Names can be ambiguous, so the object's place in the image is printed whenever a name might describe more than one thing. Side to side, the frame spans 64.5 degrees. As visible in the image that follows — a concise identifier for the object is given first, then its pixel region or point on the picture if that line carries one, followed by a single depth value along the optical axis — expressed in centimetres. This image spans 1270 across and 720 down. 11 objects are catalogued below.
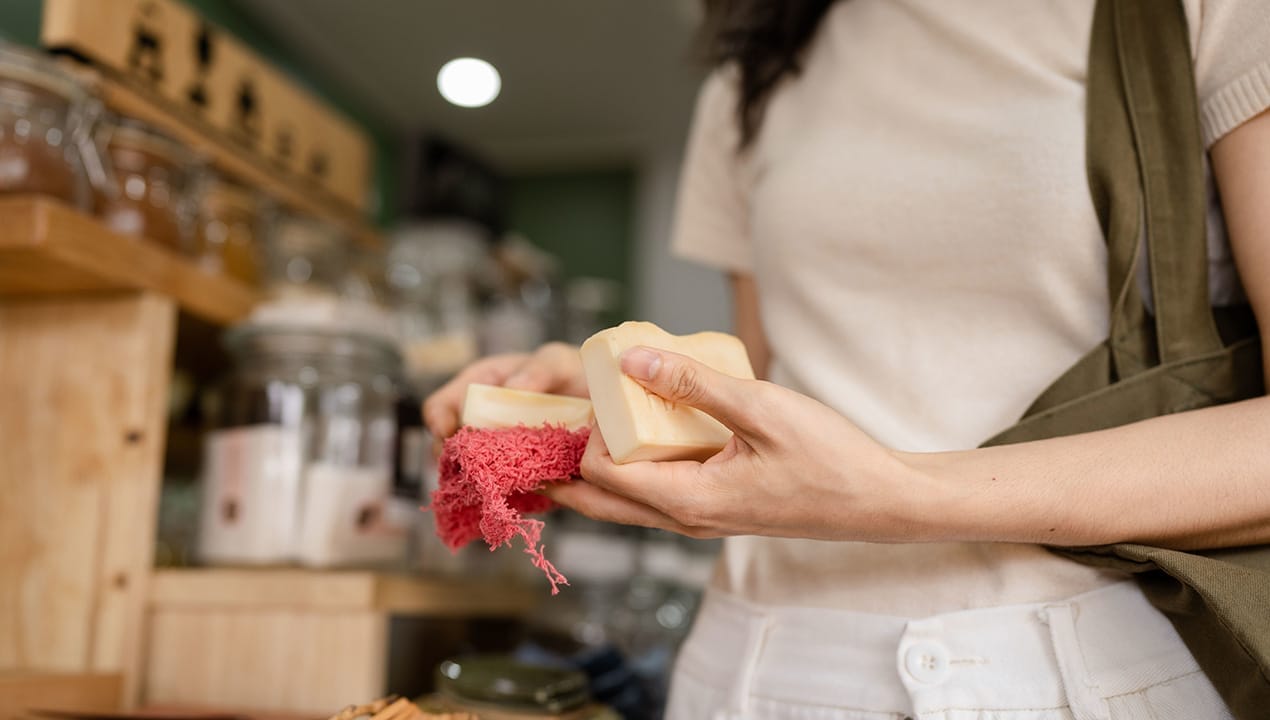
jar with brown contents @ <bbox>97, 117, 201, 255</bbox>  110
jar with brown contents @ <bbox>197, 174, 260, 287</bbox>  129
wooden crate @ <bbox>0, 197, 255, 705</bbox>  104
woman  57
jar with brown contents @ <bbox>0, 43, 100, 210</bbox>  97
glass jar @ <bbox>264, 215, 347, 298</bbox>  145
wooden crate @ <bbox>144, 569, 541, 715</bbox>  105
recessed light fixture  222
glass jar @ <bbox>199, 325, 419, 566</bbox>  112
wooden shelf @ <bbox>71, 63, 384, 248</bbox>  120
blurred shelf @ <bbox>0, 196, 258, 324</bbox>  90
